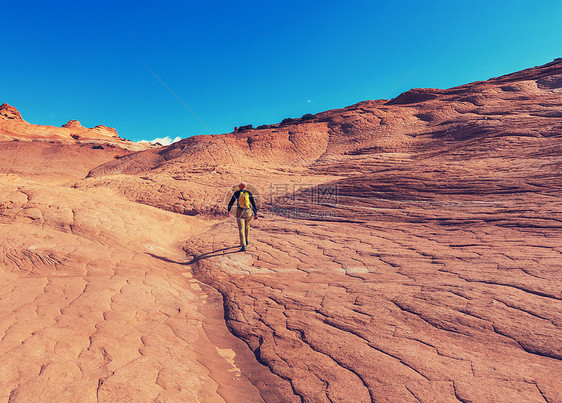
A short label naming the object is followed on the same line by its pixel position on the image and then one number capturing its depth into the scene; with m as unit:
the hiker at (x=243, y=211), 8.20
